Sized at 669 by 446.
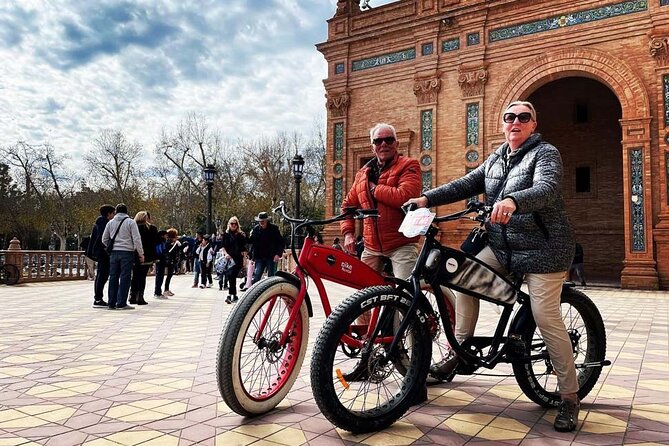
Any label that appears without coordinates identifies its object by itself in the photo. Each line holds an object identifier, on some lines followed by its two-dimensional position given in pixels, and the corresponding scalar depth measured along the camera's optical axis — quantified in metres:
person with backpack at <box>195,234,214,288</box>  14.24
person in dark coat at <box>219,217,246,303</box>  10.28
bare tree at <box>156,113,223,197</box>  37.16
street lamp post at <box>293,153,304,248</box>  17.66
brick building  14.58
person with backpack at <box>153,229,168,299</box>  10.73
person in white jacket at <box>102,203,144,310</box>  8.69
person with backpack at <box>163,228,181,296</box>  11.58
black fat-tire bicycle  2.59
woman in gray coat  2.78
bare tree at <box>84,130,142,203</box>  39.09
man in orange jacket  3.57
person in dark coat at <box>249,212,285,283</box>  9.62
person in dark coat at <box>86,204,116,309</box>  9.09
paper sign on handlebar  2.80
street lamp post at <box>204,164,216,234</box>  19.28
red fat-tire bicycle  2.79
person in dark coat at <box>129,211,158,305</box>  9.56
